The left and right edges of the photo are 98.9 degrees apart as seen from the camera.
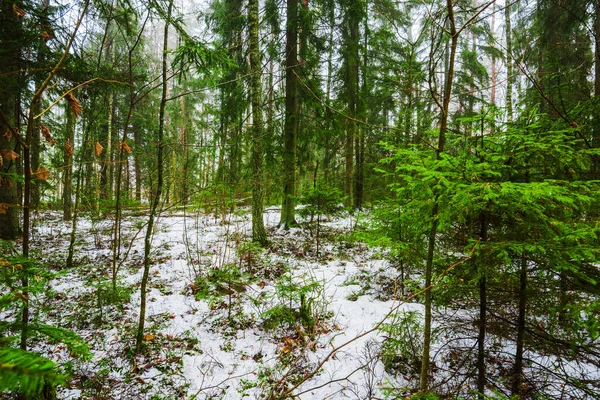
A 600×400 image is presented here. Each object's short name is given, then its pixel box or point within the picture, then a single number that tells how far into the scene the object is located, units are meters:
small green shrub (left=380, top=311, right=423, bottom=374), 3.15
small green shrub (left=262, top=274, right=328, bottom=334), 3.90
